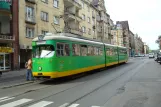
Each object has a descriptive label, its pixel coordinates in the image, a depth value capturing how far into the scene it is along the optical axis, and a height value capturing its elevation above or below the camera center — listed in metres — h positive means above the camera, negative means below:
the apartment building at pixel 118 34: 74.25 +9.85
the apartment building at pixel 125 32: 83.49 +12.52
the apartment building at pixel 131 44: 92.29 +6.55
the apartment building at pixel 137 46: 114.46 +6.89
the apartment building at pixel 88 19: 35.80 +8.82
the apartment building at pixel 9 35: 18.84 +2.62
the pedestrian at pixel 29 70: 10.75 -0.96
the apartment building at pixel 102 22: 43.77 +9.65
